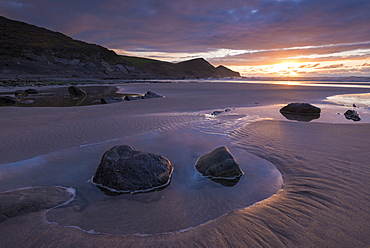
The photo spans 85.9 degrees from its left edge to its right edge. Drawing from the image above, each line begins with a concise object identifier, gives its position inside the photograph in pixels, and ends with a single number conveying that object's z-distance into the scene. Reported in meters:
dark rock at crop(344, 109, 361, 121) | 8.13
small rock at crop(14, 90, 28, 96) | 17.10
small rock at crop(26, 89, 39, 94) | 19.32
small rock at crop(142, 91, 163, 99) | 16.49
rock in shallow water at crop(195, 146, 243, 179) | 3.70
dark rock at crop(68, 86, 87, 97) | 19.24
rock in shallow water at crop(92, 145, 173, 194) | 3.27
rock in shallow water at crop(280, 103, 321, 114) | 9.77
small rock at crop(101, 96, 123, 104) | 13.61
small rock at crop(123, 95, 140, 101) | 15.29
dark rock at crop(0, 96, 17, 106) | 12.88
